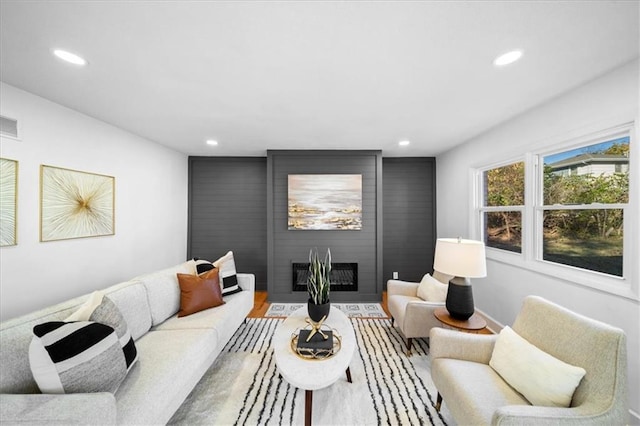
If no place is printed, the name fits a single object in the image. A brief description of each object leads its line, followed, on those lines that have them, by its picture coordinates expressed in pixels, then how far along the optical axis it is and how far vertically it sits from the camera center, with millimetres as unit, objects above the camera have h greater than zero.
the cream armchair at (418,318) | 2389 -1047
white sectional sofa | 1071 -938
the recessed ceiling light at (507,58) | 1529 +1032
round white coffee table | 1533 -1035
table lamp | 2020 -460
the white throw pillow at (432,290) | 2553 -844
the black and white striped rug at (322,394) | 1684 -1424
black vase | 2061 -834
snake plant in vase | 2064 -701
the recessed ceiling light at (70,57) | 1538 +1038
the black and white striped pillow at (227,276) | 2883 -756
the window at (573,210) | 1863 +44
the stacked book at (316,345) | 1746 -975
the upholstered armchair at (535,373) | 1105 -888
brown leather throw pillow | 2396 -817
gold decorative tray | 1716 -1013
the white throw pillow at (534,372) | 1208 -866
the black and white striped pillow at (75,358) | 1167 -746
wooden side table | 1983 -930
